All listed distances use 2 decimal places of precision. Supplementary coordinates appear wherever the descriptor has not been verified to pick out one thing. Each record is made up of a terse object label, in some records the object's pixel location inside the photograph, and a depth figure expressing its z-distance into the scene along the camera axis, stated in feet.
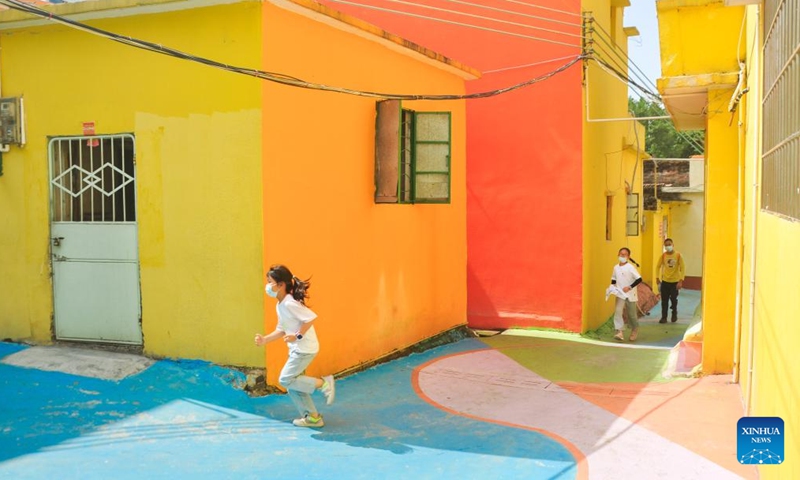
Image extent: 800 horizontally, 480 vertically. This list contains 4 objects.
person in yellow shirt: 50.01
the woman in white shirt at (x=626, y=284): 41.88
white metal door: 26.30
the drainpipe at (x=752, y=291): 19.71
